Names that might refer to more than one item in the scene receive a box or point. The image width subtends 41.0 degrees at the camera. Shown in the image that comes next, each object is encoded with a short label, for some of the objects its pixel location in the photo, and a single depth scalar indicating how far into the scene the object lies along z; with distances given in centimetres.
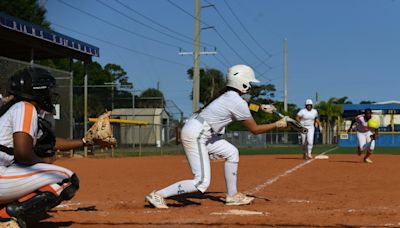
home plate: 602
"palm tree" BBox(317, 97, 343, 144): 6072
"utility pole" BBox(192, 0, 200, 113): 3312
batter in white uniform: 671
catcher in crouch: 446
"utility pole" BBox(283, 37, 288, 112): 5775
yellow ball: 1673
